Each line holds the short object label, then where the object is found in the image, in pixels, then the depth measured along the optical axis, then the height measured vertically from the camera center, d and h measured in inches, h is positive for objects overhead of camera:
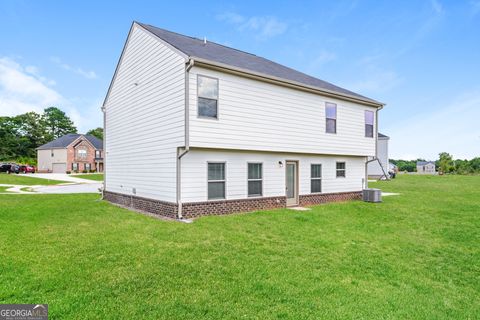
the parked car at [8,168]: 1574.8 -29.5
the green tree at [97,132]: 2832.2 +324.0
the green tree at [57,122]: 2710.4 +412.4
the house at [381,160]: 1268.5 +21.8
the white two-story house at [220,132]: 362.3 +51.6
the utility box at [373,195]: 547.8 -61.5
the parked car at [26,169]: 1663.1 -37.0
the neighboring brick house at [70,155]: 1850.4 +60.0
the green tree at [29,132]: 2299.5 +264.5
